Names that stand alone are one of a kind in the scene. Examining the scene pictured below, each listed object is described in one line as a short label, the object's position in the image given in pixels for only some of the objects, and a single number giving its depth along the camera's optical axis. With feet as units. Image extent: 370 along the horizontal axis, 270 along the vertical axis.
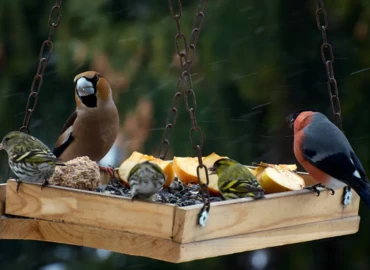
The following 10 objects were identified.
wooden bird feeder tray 19.90
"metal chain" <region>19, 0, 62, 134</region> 23.86
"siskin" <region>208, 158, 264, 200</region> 22.07
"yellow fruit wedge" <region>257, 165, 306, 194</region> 24.23
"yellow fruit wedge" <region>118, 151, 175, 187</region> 24.42
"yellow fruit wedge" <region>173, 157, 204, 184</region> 25.79
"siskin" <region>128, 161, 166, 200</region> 20.36
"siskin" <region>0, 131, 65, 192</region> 22.49
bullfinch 23.62
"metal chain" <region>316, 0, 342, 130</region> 24.53
